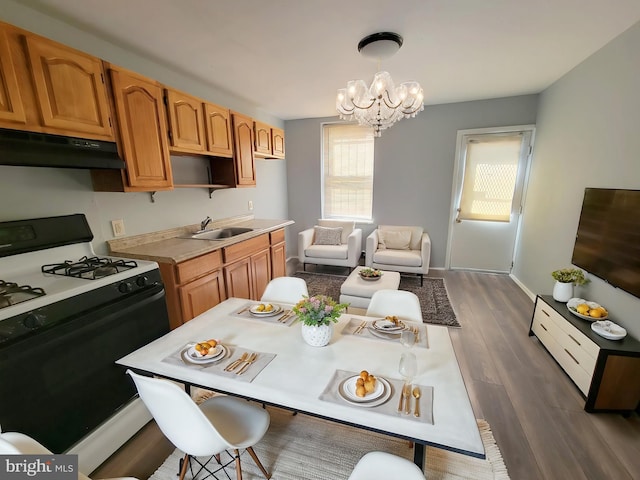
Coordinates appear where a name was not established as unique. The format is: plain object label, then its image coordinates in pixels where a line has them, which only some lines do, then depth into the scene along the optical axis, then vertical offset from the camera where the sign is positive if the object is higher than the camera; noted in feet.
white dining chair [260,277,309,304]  6.16 -2.38
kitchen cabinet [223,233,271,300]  8.52 -2.78
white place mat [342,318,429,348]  4.29 -2.41
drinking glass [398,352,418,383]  3.22 -2.14
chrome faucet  9.75 -1.34
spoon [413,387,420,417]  2.88 -2.38
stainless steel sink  9.99 -1.75
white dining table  2.75 -2.41
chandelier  6.72 +2.28
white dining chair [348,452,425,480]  2.72 -2.91
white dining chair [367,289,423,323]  5.36 -2.41
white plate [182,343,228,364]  3.74 -2.35
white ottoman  9.29 -3.54
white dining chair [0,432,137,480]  2.19 -2.22
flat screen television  5.88 -1.33
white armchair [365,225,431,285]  12.29 -3.18
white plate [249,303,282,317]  5.07 -2.35
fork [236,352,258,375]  3.55 -2.39
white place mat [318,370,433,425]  2.85 -2.39
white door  12.56 -0.63
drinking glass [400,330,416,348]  3.82 -2.14
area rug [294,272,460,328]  9.46 -4.56
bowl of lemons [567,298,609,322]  6.40 -3.06
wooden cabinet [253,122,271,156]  10.73 +1.87
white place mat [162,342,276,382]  3.50 -2.39
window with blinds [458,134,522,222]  12.62 +0.31
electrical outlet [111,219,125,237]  6.94 -1.05
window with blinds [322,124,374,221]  14.87 +0.72
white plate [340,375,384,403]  3.05 -2.36
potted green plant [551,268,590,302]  7.41 -2.67
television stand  5.35 -3.77
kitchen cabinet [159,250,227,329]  6.56 -2.57
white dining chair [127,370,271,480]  3.03 -3.03
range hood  4.22 +0.61
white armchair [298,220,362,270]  13.34 -3.04
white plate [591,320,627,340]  5.67 -3.13
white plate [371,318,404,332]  4.48 -2.35
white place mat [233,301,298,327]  4.85 -2.40
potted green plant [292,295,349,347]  4.00 -1.92
